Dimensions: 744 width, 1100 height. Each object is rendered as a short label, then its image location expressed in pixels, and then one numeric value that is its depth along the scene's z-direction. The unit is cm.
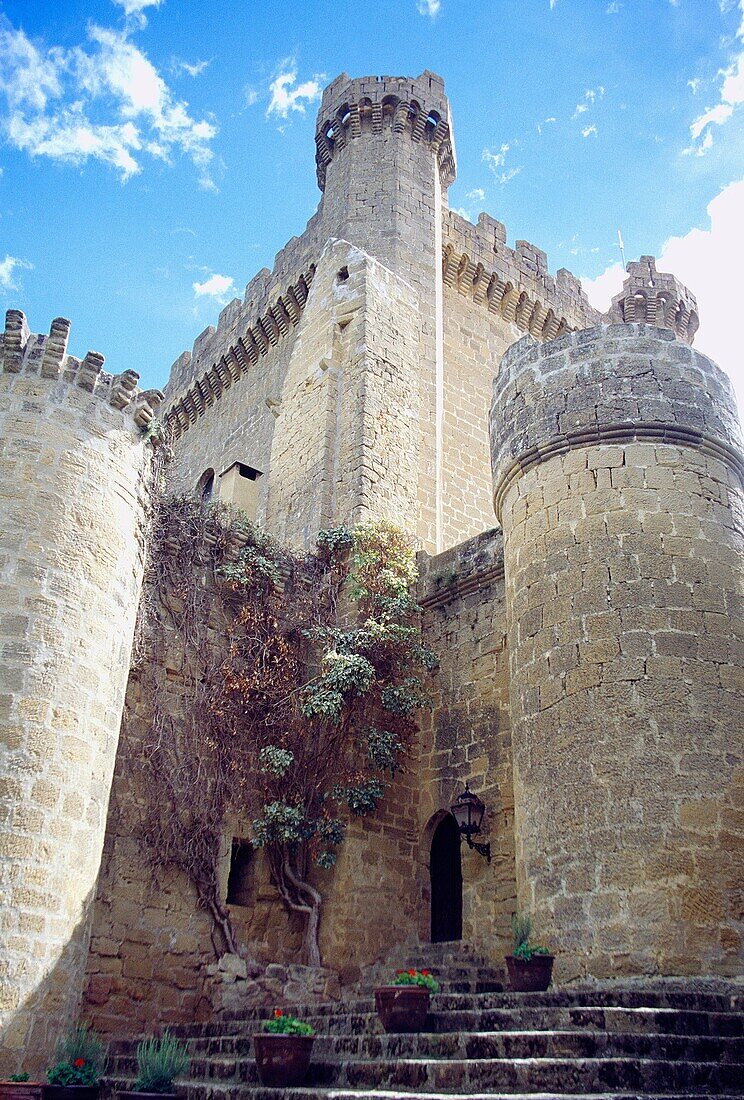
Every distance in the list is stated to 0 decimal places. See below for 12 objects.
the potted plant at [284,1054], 577
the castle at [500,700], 699
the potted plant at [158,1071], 609
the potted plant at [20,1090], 630
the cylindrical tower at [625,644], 684
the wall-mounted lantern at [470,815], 955
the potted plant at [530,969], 691
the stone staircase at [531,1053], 480
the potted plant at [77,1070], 639
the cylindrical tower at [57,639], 704
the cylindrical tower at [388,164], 1577
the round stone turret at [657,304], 2047
